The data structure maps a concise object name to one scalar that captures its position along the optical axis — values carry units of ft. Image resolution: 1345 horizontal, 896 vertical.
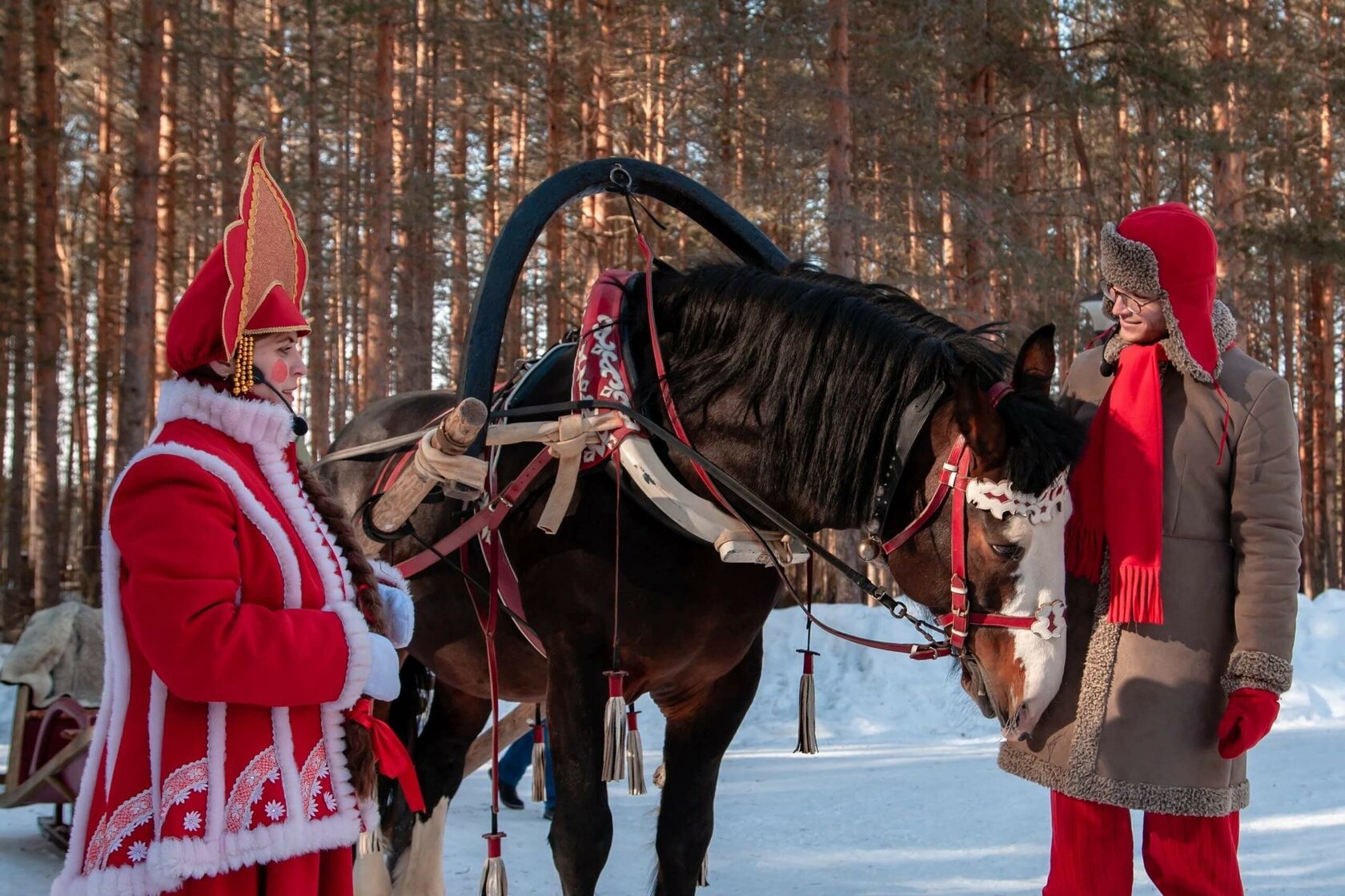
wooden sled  14.17
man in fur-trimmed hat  7.42
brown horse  7.43
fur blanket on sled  15.89
